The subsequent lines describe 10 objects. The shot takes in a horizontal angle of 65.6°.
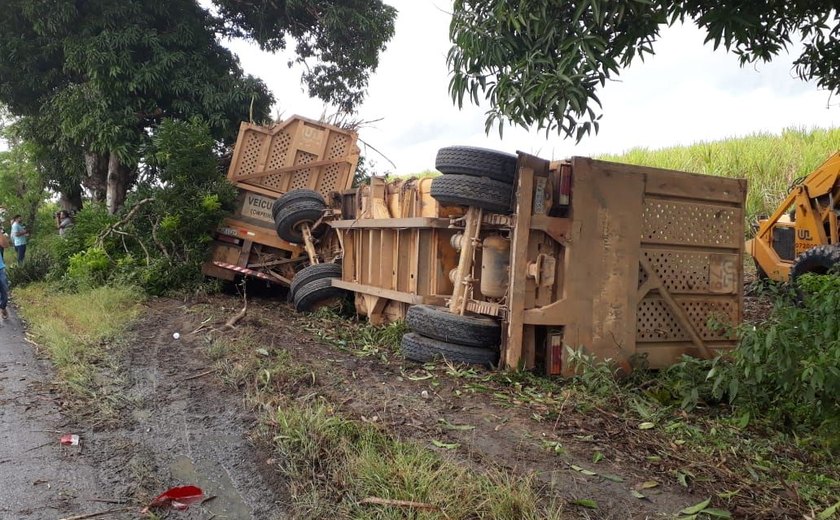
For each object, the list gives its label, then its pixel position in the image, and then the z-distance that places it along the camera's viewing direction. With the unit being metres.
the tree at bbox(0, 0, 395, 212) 12.82
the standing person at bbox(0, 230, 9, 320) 9.24
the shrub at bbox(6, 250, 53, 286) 13.37
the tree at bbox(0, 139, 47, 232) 26.08
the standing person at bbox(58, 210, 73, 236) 15.79
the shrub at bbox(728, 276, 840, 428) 3.88
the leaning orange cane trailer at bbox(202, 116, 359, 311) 10.22
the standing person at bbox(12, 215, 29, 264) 17.83
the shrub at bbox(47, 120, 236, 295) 9.86
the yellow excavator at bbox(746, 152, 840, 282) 7.92
